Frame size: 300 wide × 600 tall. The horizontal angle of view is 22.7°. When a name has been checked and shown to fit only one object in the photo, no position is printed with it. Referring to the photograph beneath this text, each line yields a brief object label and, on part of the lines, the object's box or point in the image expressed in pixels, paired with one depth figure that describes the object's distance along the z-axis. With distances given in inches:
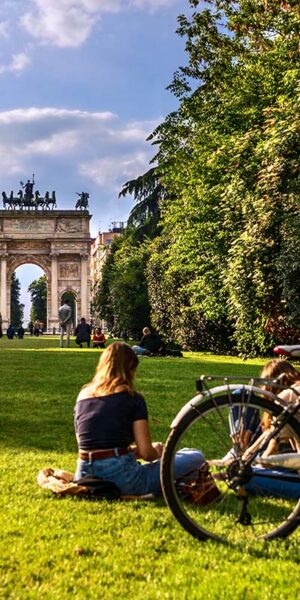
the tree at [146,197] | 1657.2
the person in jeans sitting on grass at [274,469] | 162.6
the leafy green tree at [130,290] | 1759.4
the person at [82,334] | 1345.5
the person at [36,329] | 2657.5
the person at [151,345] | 993.5
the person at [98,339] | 1309.1
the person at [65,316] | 1234.6
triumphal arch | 3304.6
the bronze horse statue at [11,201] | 3506.4
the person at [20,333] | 2239.1
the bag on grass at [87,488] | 197.0
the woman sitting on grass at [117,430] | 193.9
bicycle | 158.4
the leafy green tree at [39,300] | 5226.4
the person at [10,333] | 2117.4
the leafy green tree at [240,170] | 679.7
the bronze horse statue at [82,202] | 3490.9
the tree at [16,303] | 5393.7
